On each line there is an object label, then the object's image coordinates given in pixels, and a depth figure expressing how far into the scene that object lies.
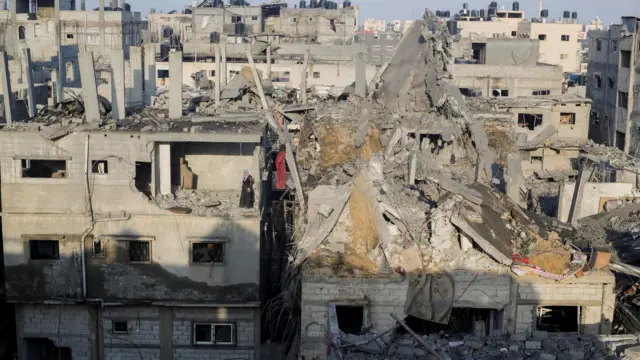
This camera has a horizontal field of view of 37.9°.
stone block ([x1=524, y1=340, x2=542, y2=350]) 14.58
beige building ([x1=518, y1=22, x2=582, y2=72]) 80.81
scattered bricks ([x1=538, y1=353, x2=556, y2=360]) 14.11
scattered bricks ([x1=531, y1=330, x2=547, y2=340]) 15.09
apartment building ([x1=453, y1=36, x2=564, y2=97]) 52.12
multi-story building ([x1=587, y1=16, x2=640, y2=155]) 45.56
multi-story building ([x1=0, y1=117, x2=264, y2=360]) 23.36
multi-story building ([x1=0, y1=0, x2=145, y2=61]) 58.88
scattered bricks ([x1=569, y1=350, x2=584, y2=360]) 14.11
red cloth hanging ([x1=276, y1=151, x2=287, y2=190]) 26.98
